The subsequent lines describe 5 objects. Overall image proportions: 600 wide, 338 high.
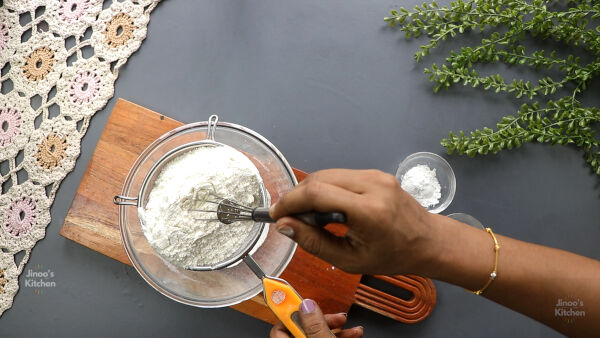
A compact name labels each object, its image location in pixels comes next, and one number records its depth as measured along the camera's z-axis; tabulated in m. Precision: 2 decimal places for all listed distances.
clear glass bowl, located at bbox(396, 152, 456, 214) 1.23
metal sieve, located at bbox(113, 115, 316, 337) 0.91
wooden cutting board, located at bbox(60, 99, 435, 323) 1.13
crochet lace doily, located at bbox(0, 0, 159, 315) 1.22
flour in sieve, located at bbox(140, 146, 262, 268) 0.87
